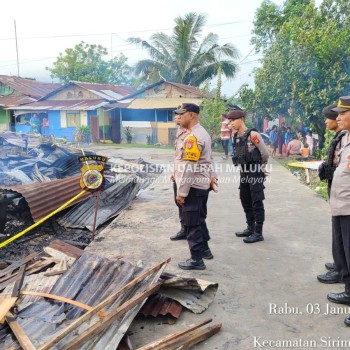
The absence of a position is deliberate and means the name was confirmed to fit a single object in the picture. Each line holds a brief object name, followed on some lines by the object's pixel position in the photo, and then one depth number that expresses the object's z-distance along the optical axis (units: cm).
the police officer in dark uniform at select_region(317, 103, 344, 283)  360
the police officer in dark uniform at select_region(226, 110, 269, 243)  480
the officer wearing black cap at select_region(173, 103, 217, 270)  401
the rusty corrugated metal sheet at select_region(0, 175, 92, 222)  567
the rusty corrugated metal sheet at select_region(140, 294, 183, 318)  310
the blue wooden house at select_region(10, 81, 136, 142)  2378
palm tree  2342
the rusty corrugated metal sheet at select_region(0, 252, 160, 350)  250
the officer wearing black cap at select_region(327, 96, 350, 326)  304
